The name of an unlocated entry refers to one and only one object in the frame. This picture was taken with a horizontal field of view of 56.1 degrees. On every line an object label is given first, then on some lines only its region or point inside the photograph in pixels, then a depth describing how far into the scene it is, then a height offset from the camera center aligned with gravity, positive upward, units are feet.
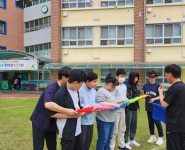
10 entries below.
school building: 48.85 +10.44
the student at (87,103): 9.73 -1.86
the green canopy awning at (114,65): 45.73 +1.40
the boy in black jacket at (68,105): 7.98 -1.61
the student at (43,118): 8.82 -2.48
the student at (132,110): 14.58 -3.36
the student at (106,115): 11.29 -3.02
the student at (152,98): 15.56 -2.62
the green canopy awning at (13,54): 50.41 +5.10
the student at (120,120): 13.30 -3.92
